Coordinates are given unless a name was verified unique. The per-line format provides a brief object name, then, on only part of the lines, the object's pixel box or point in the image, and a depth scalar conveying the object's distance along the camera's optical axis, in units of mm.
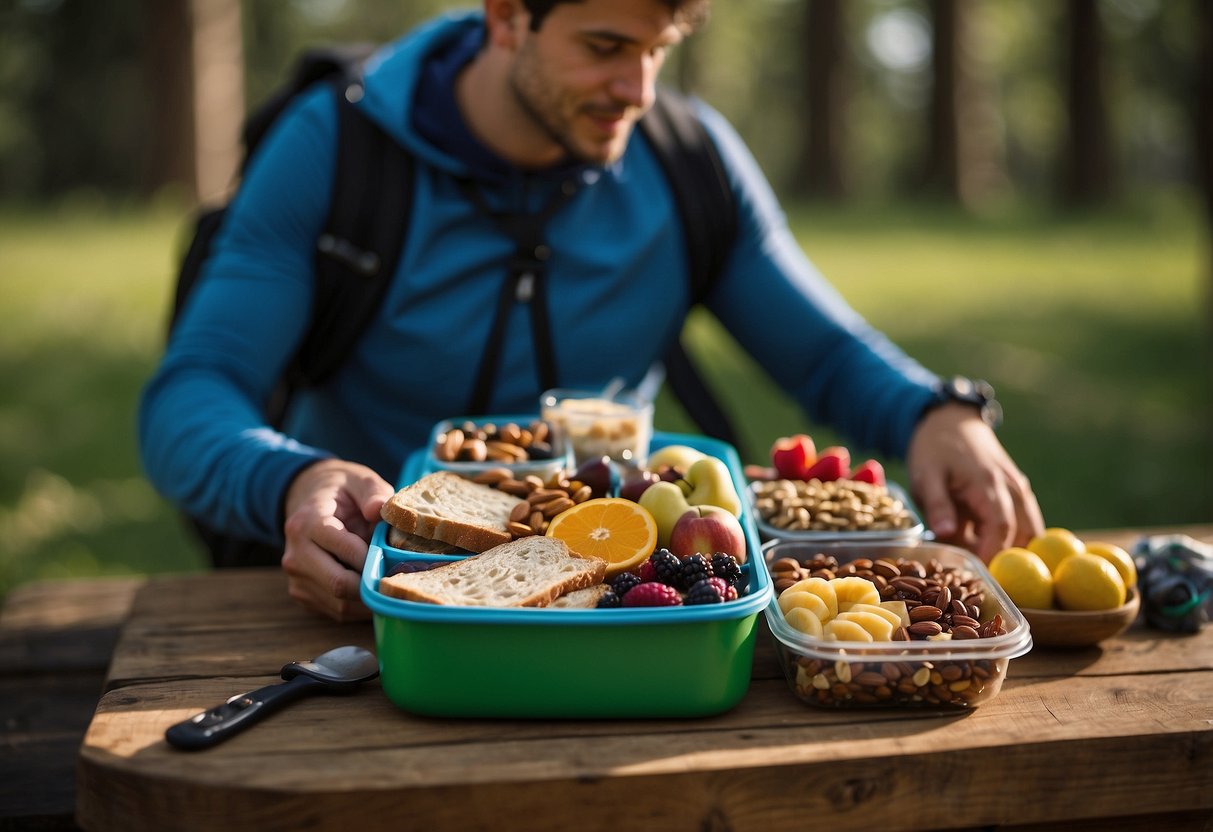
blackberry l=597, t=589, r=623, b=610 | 1476
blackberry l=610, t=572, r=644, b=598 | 1516
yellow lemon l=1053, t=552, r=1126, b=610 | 1807
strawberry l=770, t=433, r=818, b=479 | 2229
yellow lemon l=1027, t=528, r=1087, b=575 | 1925
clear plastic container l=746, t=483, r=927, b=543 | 1903
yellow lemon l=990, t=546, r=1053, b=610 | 1815
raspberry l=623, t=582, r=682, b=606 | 1464
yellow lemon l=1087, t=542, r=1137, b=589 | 1895
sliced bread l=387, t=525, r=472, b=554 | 1699
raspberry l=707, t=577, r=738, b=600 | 1484
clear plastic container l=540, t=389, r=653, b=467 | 2244
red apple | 1659
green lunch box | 1419
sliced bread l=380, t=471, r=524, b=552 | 1689
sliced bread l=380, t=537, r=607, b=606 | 1474
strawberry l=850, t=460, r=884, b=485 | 2184
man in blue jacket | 2174
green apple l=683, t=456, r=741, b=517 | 1853
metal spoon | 1428
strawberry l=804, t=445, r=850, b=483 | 2213
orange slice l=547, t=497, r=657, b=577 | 1662
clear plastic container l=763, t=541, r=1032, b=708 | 1486
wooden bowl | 1769
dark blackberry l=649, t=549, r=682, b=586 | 1538
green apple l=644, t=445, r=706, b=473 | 2109
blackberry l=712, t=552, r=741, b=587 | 1562
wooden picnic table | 1333
